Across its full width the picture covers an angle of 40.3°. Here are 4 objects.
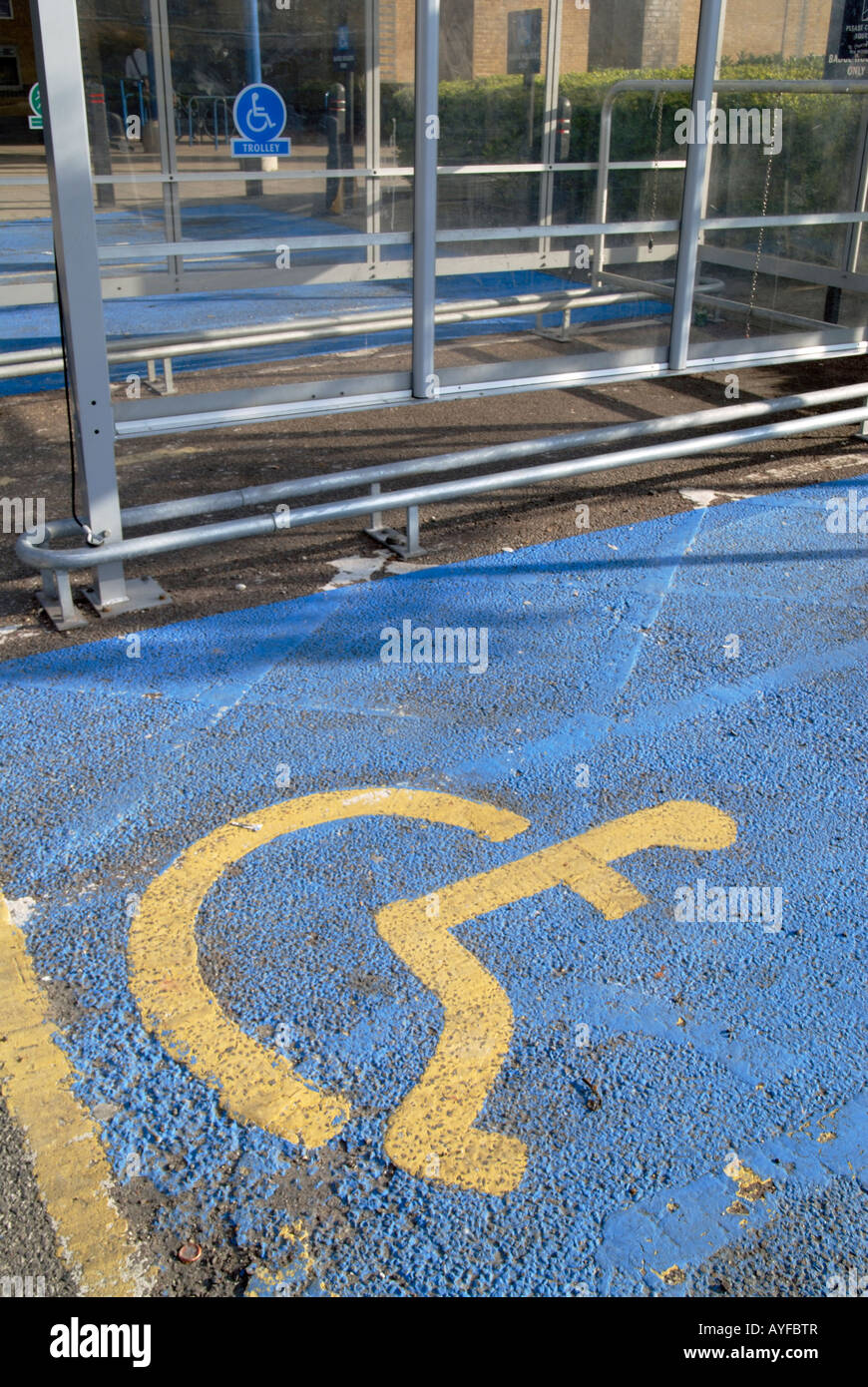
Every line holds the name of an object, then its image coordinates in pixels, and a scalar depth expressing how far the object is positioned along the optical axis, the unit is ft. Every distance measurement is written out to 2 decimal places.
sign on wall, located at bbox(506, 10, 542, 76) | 22.52
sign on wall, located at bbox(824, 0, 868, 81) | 21.97
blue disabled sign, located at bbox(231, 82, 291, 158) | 22.40
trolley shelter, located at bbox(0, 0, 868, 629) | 18.31
